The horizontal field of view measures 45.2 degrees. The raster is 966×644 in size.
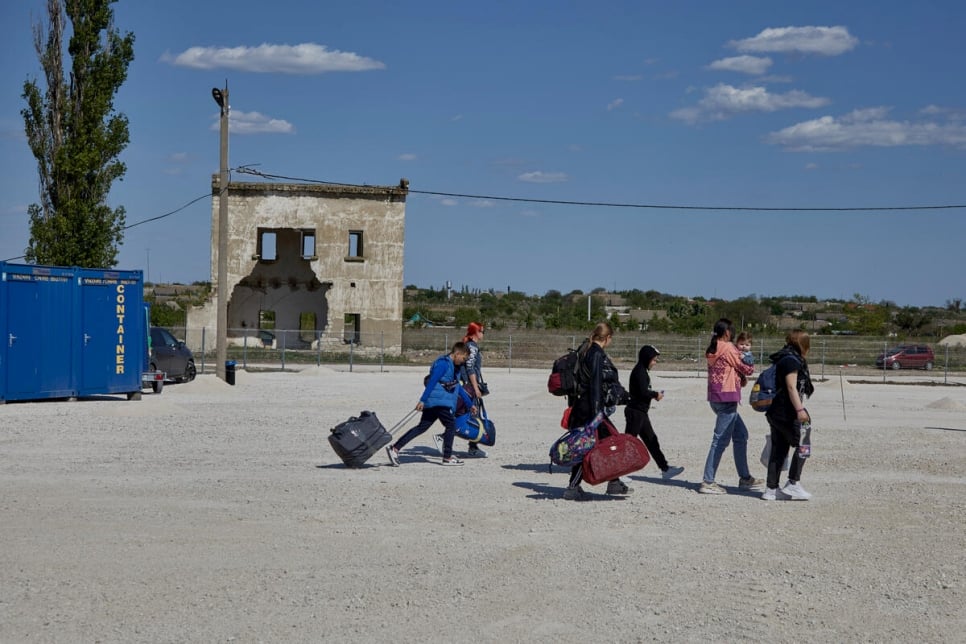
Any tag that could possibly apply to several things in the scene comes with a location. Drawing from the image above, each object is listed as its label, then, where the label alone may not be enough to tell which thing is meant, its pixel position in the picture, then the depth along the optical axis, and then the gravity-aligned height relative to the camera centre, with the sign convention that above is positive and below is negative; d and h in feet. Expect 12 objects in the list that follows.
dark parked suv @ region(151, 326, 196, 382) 96.07 -3.83
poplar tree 110.93 +16.57
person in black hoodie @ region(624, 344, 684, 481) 39.88 -2.75
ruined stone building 168.14 +9.44
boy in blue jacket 44.09 -3.11
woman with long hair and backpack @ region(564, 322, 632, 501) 36.47 -2.22
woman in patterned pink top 38.91 -2.42
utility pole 100.48 +8.25
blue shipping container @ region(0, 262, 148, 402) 71.10 -1.49
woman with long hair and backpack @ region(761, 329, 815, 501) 36.37 -2.84
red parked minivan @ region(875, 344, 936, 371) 167.73 -4.57
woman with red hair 46.75 -2.25
